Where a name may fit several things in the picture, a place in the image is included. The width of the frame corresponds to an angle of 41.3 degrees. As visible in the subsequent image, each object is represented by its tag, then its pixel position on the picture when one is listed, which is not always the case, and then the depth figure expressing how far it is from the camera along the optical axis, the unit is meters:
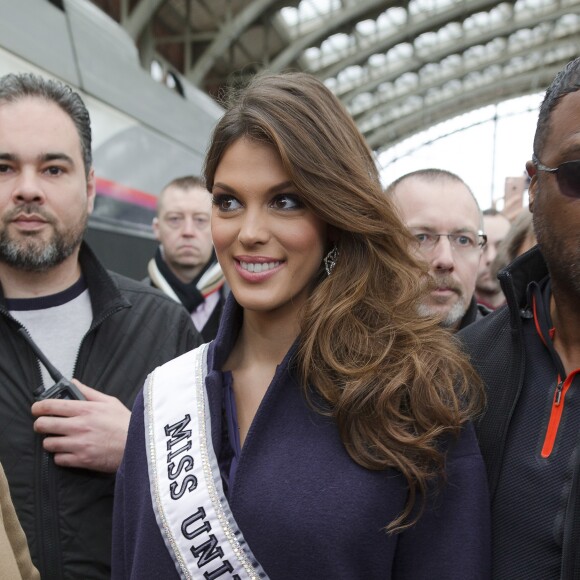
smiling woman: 1.33
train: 4.23
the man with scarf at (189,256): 4.01
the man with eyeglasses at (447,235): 2.56
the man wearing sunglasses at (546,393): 1.29
